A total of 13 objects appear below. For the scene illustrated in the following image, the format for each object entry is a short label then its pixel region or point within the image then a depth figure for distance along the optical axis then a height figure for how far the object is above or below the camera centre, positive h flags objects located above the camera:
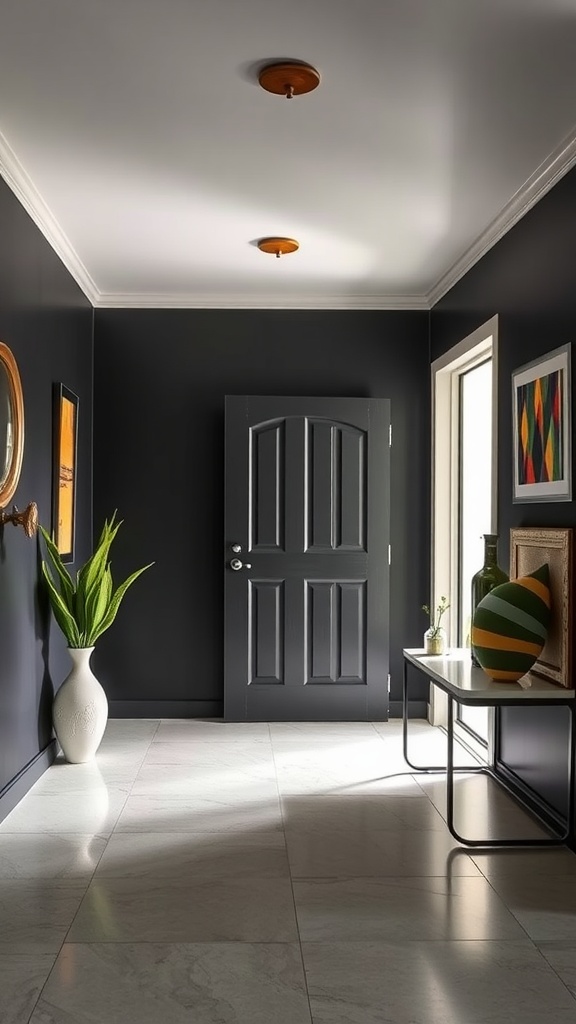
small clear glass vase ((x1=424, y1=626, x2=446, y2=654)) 4.23 -0.57
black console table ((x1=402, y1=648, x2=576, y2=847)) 3.28 -0.63
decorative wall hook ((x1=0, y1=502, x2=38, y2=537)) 3.65 -0.02
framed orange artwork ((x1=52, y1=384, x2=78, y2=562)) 4.61 +0.22
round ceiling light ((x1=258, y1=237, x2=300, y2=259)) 4.58 +1.29
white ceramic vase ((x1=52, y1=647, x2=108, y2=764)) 4.46 -0.93
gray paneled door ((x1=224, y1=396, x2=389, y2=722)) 5.62 -0.27
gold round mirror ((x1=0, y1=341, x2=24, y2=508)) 3.53 +0.33
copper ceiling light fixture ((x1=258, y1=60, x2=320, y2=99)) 2.84 +1.31
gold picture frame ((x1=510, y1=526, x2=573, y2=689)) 3.41 -0.29
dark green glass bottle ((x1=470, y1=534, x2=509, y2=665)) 3.88 -0.25
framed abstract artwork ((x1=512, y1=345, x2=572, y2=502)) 3.49 +0.33
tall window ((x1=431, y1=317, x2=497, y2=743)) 5.16 +0.19
